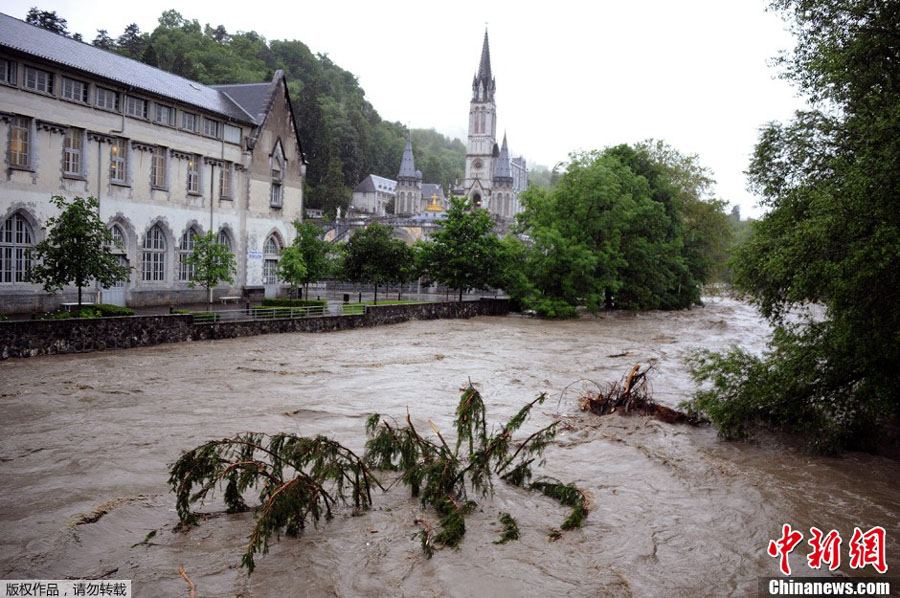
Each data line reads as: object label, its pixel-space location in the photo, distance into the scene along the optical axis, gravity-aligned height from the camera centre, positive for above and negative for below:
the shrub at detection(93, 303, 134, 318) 28.22 -1.52
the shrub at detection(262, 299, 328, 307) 38.93 -1.37
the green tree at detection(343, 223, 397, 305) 50.69 +1.76
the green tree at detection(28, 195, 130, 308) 27.55 +0.87
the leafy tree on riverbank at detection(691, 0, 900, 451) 11.69 +0.86
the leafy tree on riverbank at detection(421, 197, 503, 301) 49.19 +2.24
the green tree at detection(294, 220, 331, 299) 43.50 +1.72
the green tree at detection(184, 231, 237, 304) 36.34 +0.84
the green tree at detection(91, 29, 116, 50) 91.38 +32.04
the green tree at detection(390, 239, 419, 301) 51.16 +1.52
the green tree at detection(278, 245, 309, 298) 41.02 +0.76
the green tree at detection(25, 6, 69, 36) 76.25 +29.12
